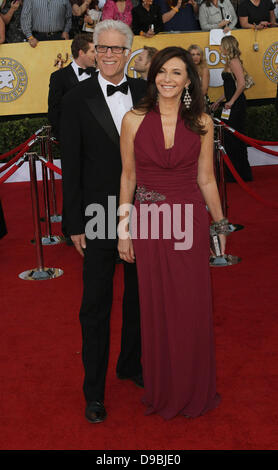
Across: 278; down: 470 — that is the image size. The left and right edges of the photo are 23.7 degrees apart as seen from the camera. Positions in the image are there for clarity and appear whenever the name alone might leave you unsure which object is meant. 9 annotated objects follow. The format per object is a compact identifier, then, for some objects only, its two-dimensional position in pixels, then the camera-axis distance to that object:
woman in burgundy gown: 2.91
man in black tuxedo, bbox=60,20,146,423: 3.03
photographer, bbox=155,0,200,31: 10.89
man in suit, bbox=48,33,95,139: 6.14
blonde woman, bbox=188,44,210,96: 8.47
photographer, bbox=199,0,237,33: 10.80
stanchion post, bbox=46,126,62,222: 7.30
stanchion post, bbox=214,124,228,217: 6.31
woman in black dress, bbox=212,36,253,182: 8.51
